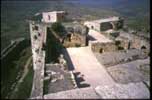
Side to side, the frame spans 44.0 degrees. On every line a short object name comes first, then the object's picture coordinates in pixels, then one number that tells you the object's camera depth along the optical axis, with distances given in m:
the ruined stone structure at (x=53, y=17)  23.86
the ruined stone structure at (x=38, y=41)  14.12
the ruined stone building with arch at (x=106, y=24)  23.72
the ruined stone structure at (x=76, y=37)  18.20
